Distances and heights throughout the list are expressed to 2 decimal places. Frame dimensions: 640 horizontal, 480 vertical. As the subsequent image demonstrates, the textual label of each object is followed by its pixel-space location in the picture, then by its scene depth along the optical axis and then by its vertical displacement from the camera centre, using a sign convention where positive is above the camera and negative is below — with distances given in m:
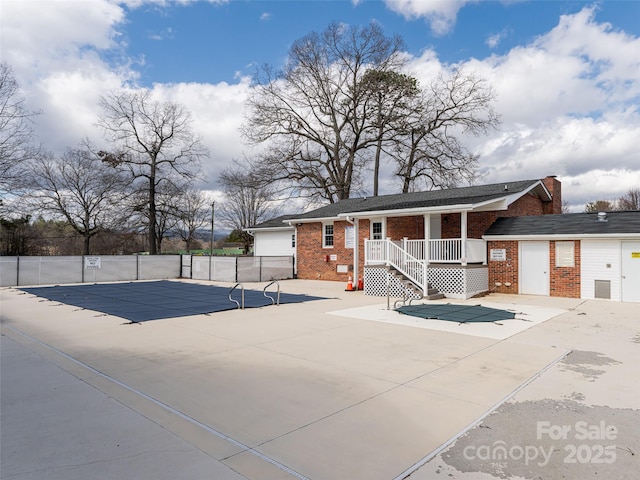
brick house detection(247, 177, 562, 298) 14.73 +0.70
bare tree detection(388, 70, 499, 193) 29.95 +8.80
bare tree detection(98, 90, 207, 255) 32.19 +7.57
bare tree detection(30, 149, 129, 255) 33.69 +4.63
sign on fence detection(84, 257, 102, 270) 21.39 -0.68
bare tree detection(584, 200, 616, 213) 46.44 +5.49
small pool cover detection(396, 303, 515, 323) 9.79 -1.55
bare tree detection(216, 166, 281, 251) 47.88 +4.83
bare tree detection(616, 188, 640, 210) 45.82 +6.03
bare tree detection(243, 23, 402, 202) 31.94 +11.10
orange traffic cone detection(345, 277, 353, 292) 17.27 -1.54
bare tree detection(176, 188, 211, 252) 47.73 +3.90
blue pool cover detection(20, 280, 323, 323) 11.44 -1.68
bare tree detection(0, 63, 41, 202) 19.97 +4.58
